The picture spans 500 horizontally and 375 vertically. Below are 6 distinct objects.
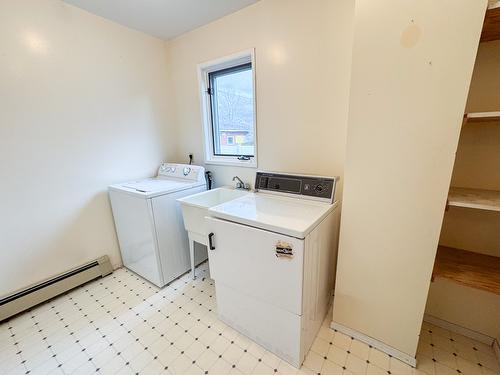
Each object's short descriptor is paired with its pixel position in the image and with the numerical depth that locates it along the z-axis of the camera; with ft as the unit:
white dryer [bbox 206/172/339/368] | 3.84
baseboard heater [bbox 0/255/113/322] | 5.57
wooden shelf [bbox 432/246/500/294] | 3.71
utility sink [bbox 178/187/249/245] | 6.03
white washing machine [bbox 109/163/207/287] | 6.17
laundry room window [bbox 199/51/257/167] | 7.02
